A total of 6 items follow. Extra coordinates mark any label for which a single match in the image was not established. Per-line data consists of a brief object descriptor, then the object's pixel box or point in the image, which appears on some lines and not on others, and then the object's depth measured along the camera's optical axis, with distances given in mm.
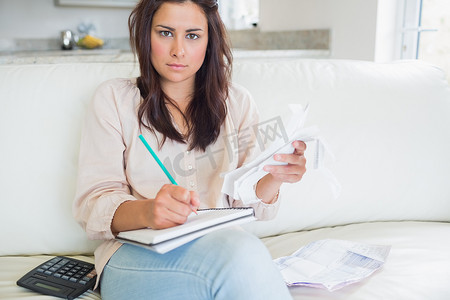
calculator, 995
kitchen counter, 2391
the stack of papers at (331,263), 1030
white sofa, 1239
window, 2076
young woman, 850
